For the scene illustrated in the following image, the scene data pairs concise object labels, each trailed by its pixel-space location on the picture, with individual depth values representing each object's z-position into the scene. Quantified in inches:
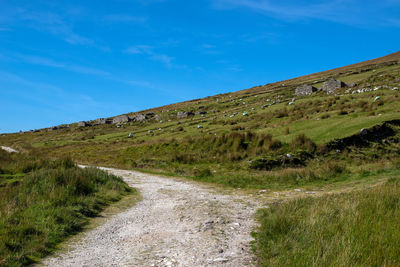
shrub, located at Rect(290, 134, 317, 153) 764.6
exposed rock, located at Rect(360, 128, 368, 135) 762.2
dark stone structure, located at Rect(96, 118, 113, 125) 3440.9
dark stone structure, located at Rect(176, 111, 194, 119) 2510.5
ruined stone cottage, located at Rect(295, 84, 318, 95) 2001.7
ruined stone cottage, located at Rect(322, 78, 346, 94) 1740.9
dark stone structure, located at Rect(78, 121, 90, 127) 3531.5
